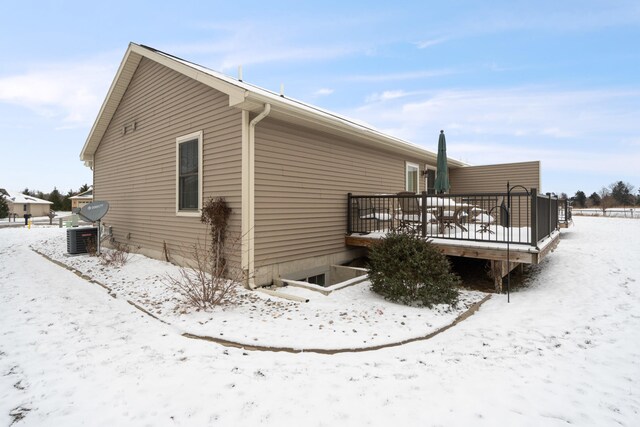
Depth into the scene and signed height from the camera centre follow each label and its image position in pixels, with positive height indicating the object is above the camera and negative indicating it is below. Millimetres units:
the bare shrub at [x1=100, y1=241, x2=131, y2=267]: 7766 -1133
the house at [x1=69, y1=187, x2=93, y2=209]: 36494 +1710
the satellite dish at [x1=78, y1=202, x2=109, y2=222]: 9070 +52
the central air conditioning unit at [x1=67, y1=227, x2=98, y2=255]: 9398 -779
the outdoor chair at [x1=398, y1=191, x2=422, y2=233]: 7238 +170
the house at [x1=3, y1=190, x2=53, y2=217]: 43469 +1178
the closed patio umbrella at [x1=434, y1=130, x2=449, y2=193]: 8602 +1171
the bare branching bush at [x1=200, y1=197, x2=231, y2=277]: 6160 -255
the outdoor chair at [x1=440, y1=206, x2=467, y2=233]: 7257 -128
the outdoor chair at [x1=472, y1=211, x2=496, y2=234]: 7607 -253
